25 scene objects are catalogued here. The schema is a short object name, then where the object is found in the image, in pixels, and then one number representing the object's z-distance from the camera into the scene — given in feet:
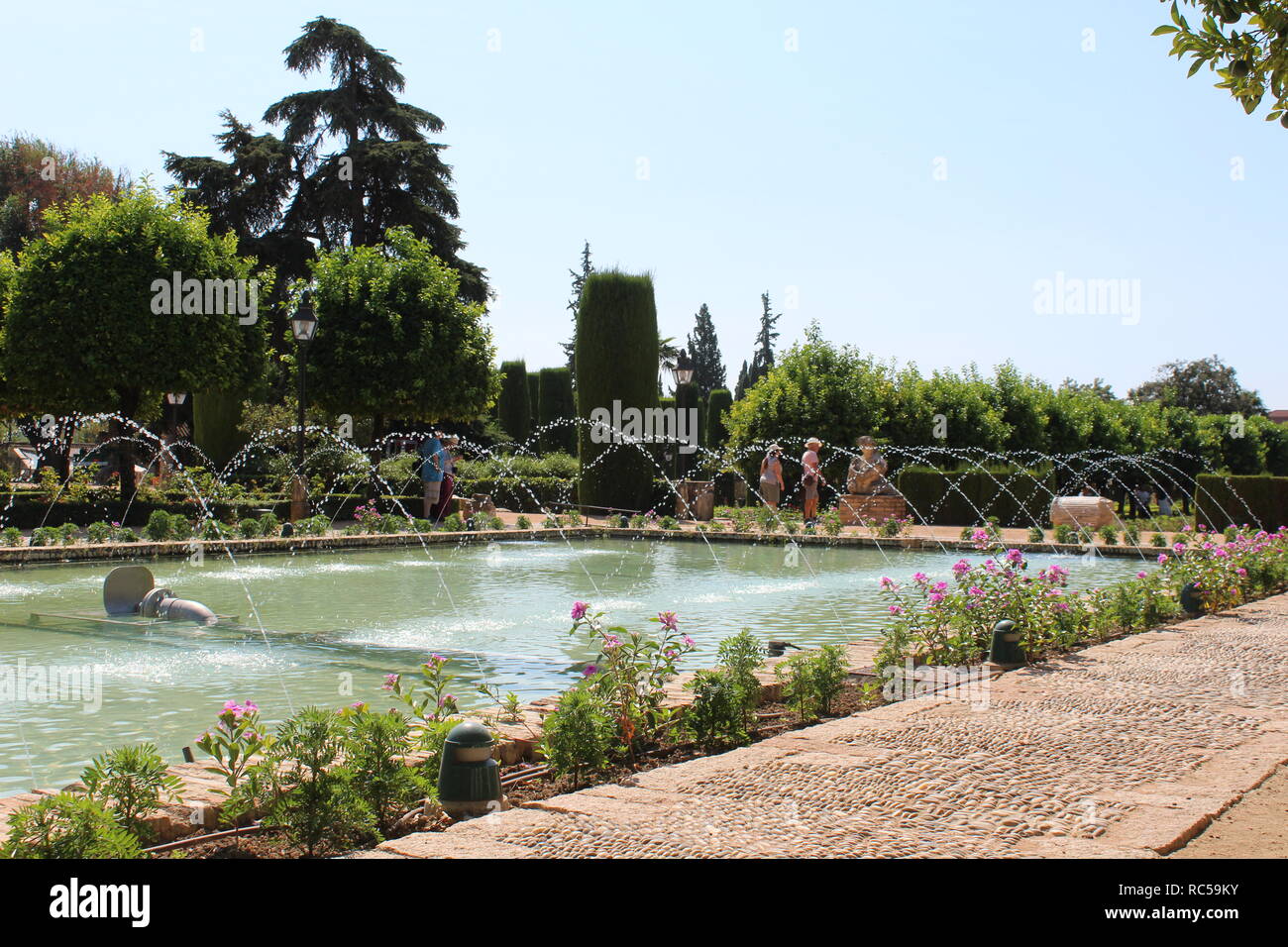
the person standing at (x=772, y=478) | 69.55
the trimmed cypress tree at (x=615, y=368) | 76.33
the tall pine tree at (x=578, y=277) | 195.21
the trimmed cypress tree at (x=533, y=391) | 150.32
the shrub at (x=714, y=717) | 15.20
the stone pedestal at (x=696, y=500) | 72.53
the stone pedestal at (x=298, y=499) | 60.18
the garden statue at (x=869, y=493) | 70.38
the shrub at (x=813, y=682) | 16.80
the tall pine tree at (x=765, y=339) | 234.38
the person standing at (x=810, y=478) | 68.33
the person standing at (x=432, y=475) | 66.28
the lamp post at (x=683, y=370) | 69.62
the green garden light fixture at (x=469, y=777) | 11.81
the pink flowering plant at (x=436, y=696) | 13.48
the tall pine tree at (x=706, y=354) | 233.55
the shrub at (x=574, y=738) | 13.33
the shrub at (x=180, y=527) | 49.65
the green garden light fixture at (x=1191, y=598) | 29.48
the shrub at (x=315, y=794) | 10.78
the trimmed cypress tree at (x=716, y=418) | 146.30
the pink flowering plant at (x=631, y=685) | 14.67
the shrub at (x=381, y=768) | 11.51
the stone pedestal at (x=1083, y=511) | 62.59
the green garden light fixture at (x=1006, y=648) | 21.02
